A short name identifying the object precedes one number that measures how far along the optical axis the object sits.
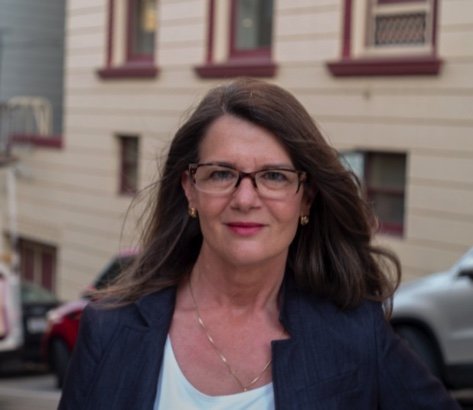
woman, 2.62
